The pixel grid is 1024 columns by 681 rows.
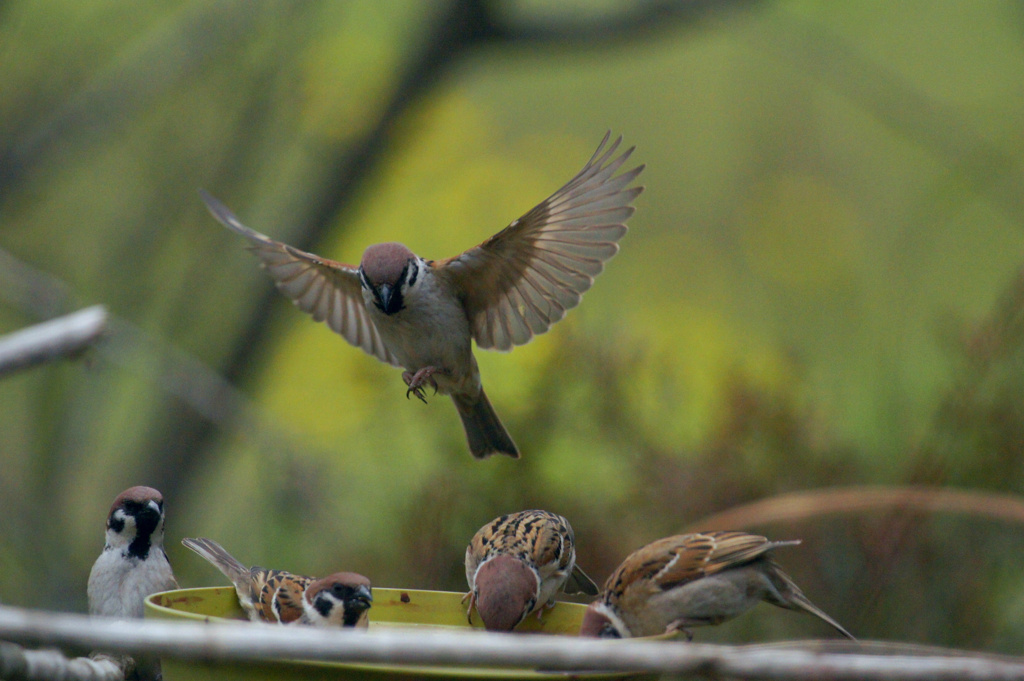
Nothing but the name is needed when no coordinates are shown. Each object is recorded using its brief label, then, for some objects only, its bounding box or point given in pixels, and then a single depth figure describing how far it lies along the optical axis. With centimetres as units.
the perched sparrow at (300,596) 479
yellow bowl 352
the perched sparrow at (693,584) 579
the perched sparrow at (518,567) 539
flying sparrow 629
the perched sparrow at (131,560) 589
